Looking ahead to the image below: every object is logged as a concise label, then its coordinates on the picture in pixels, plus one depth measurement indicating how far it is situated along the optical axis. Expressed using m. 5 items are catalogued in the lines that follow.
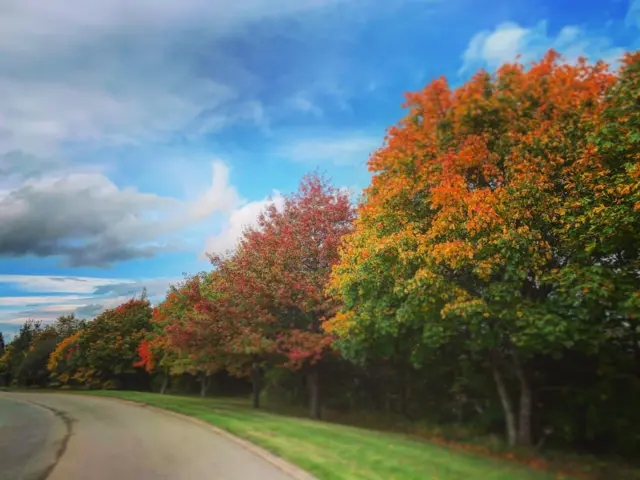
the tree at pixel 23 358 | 68.81
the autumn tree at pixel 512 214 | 10.84
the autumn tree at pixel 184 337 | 24.31
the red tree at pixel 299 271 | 21.19
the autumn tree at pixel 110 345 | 47.87
